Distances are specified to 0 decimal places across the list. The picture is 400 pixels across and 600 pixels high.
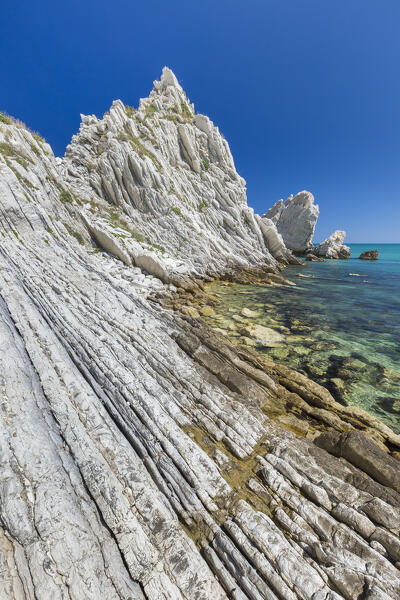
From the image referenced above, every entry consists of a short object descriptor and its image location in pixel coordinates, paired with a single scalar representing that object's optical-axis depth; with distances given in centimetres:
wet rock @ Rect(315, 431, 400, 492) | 547
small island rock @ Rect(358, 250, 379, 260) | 7906
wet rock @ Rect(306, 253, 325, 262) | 6617
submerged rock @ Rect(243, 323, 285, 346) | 1391
